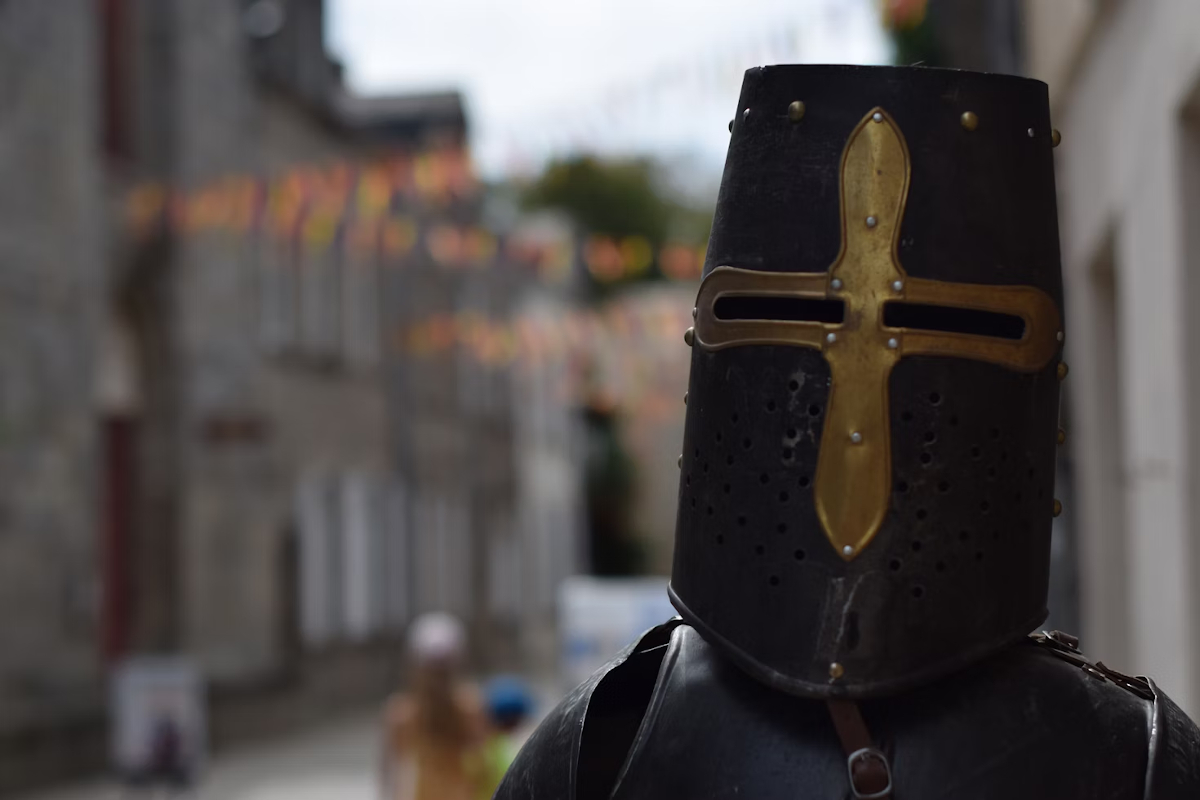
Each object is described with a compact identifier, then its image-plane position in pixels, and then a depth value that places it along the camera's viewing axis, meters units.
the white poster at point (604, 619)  12.69
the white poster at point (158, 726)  10.42
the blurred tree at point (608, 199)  42.78
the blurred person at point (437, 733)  6.72
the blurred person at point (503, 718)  6.88
